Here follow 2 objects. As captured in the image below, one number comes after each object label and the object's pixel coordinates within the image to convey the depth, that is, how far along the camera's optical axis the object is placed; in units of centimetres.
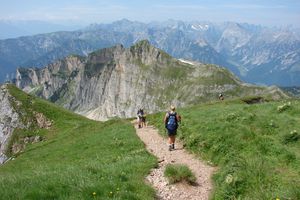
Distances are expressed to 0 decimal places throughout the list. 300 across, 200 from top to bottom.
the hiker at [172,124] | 2014
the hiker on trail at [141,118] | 3209
